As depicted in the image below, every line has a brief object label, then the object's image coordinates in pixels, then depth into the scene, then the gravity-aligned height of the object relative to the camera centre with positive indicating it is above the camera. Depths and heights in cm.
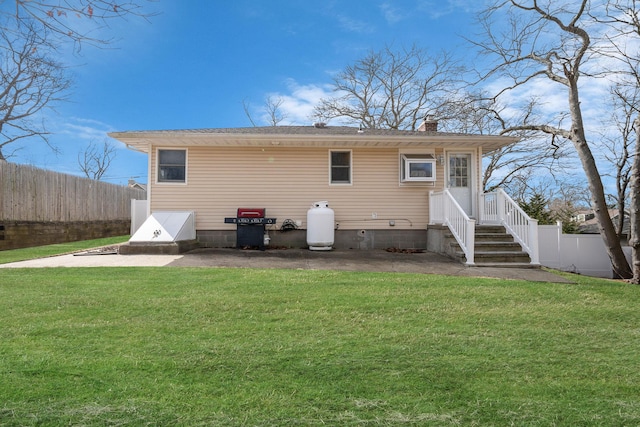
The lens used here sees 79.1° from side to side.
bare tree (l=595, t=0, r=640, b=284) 834 +419
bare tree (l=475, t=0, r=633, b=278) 907 +438
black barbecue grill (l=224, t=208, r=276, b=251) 988 -18
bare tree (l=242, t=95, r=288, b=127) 2425 +705
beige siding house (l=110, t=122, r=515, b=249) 1029 +110
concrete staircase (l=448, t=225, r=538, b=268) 799 -57
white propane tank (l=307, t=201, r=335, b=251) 970 -12
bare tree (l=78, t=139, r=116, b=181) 2720 +458
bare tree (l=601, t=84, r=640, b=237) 1498 +296
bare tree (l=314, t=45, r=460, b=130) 2102 +754
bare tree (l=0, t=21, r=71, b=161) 1416 +502
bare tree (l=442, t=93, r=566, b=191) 1686 +318
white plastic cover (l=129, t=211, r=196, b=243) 902 -13
